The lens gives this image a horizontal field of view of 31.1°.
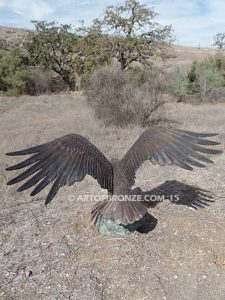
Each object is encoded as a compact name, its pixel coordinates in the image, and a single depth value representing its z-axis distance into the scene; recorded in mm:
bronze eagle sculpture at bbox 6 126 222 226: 3256
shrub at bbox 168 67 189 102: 21253
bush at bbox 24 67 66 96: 27906
